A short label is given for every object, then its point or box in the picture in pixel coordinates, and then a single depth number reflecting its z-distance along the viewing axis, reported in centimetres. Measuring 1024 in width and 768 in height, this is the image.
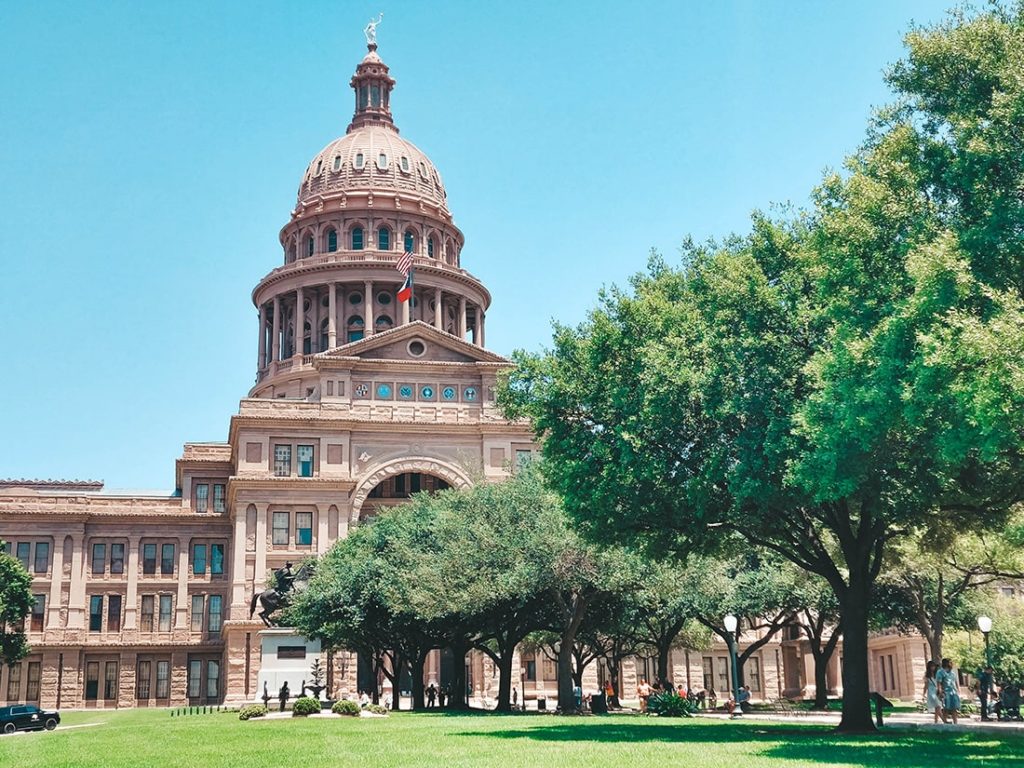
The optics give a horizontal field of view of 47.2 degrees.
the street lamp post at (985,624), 3669
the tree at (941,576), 3878
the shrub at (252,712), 3938
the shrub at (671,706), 4472
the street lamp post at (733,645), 4091
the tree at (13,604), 6731
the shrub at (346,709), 4150
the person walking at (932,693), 3397
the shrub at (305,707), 3994
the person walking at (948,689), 3384
